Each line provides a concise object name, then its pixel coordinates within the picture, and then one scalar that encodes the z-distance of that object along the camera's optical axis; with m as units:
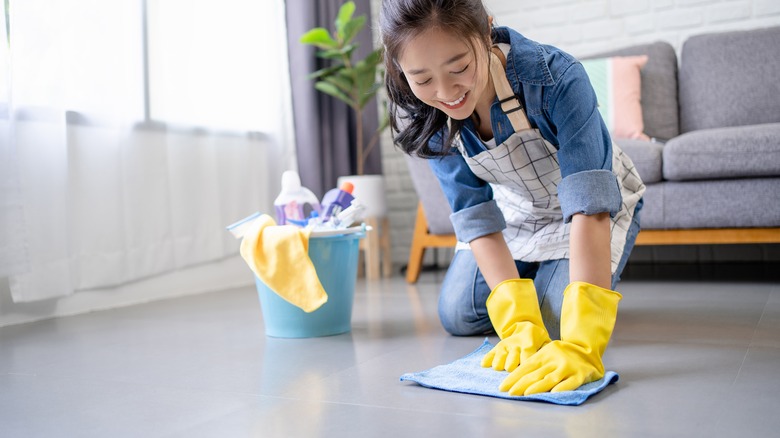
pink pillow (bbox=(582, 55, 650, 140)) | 2.77
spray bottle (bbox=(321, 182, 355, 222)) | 1.69
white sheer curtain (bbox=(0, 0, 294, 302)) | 2.06
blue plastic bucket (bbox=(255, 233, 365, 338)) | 1.61
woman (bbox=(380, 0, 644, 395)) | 1.10
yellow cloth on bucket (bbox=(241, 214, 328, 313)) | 1.52
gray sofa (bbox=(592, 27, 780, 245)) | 2.16
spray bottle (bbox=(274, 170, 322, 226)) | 1.75
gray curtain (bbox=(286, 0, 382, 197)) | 3.03
